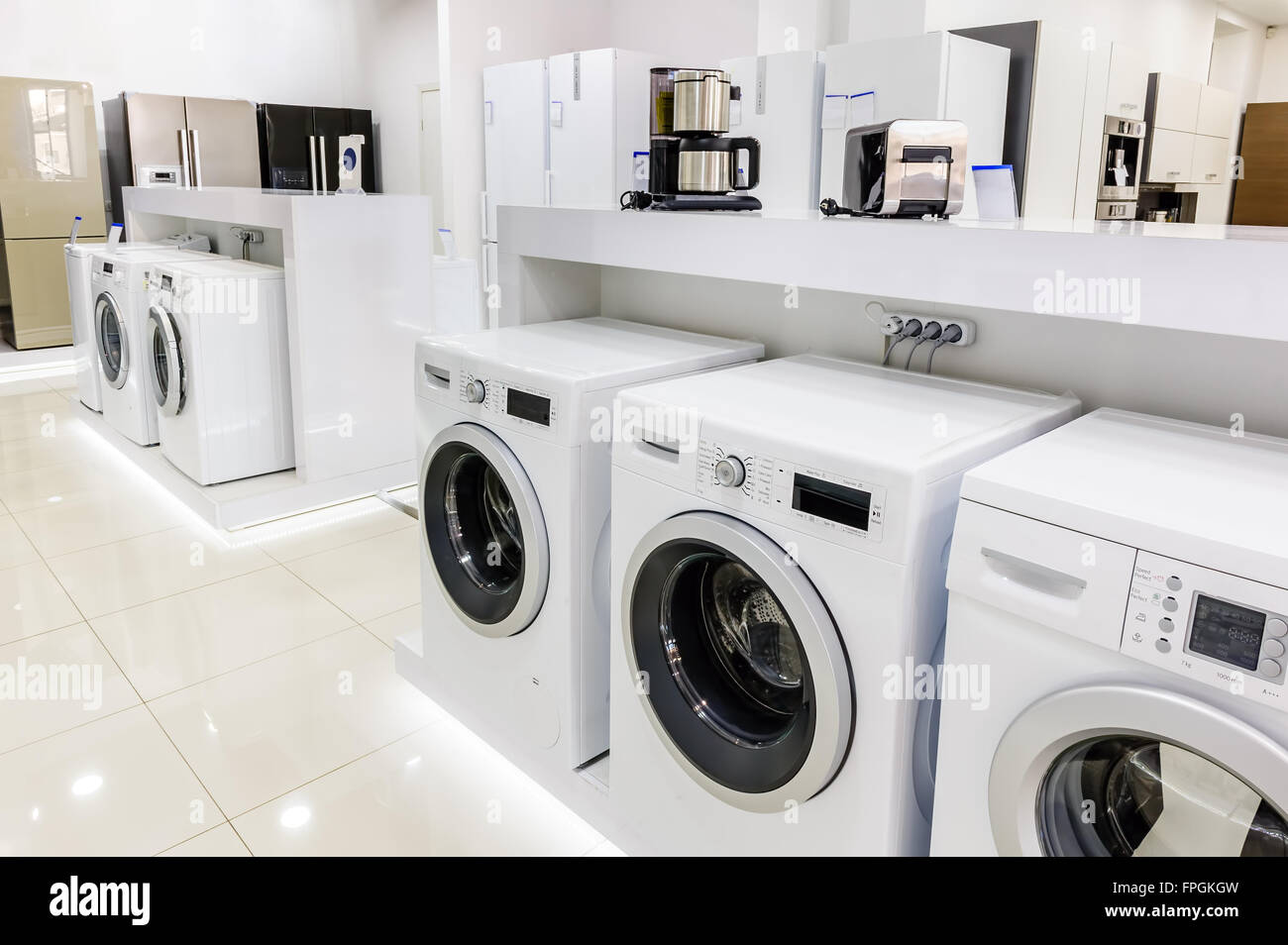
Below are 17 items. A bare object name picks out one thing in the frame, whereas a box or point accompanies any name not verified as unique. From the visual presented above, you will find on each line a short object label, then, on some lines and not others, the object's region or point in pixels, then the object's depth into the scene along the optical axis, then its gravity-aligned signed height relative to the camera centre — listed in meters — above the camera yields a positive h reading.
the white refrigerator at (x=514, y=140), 5.87 +0.73
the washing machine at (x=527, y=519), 1.89 -0.58
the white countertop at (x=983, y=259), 1.23 +0.00
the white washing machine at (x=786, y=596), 1.37 -0.54
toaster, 1.79 +0.18
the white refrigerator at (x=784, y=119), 4.39 +0.66
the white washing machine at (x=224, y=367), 3.66 -0.47
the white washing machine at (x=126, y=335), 4.17 -0.40
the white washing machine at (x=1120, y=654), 1.04 -0.47
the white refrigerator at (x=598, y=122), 5.45 +0.78
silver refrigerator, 6.93 +0.81
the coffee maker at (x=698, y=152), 2.19 +0.25
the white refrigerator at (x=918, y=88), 3.82 +0.72
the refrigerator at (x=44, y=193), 6.48 +0.37
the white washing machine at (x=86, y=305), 4.82 -0.30
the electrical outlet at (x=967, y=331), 1.86 -0.14
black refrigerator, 7.64 +0.90
